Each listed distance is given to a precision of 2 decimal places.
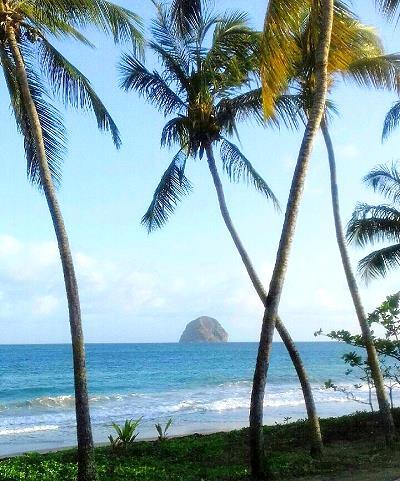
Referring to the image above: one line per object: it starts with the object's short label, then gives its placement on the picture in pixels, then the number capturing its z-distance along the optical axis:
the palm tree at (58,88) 8.63
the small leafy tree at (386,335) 13.60
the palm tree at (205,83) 12.23
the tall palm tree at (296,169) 8.80
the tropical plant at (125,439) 13.07
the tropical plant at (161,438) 14.14
